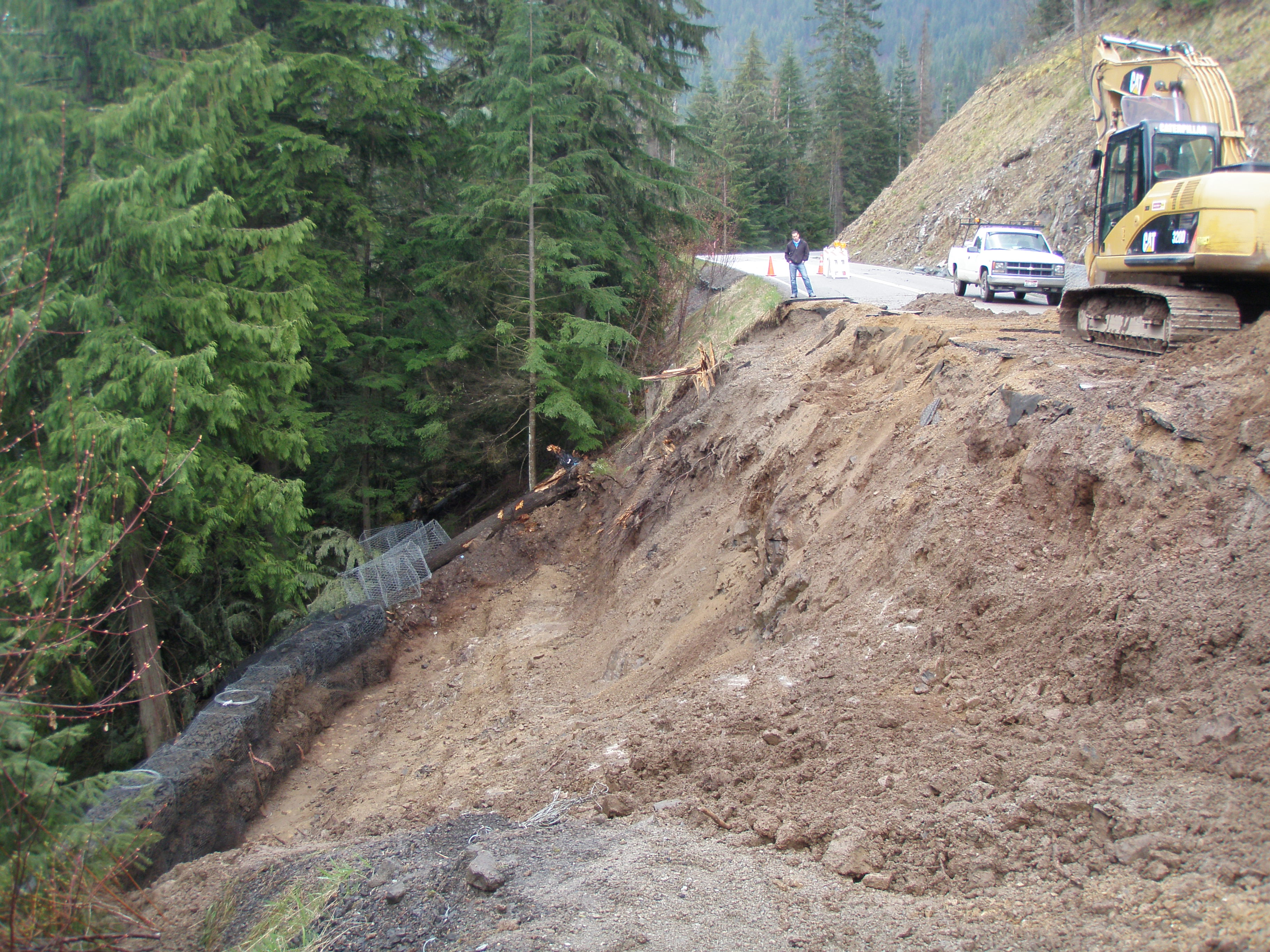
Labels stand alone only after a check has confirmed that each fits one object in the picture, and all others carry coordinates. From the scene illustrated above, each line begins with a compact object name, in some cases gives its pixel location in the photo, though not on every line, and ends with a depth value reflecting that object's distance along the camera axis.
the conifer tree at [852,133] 56.97
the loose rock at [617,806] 5.39
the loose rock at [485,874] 4.48
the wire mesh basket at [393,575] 13.58
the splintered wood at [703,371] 14.66
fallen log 15.19
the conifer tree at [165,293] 9.74
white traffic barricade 23.84
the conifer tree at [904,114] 65.81
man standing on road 18.22
